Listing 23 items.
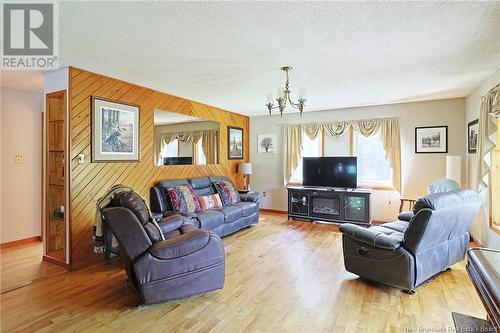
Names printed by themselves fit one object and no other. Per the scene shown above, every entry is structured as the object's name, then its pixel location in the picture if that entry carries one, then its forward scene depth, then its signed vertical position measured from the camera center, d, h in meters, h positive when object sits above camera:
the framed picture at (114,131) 3.53 +0.51
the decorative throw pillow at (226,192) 5.08 -0.49
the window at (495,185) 3.52 -0.24
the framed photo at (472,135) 4.07 +0.51
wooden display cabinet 3.54 -0.11
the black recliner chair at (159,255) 2.34 -0.81
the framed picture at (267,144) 6.76 +0.60
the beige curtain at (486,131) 3.16 +0.45
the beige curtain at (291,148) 6.34 +0.45
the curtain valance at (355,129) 5.29 +0.71
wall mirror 4.56 +0.53
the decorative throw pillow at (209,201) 4.59 -0.60
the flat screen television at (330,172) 5.45 -0.10
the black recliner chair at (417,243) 2.52 -0.79
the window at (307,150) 6.17 +0.40
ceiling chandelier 3.27 +0.88
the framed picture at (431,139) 4.95 +0.52
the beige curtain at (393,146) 5.27 +0.41
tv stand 5.16 -0.77
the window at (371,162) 5.53 +0.10
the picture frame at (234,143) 6.33 +0.59
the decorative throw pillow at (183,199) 4.21 -0.52
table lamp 6.43 -0.02
